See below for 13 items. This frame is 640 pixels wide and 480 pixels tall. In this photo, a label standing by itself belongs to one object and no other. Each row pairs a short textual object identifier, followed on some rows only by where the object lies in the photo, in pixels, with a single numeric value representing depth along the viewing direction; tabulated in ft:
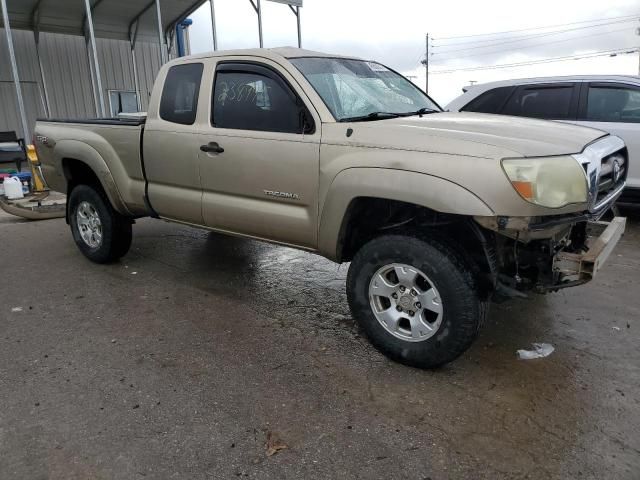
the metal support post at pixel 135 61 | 51.44
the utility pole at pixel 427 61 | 183.62
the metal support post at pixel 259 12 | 41.78
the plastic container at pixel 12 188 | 28.99
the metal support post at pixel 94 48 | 33.32
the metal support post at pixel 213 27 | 42.60
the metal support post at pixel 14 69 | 30.16
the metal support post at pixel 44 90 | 48.16
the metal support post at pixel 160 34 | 37.15
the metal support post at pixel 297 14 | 43.96
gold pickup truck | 9.18
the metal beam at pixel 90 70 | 50.39
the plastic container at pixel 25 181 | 31.17
